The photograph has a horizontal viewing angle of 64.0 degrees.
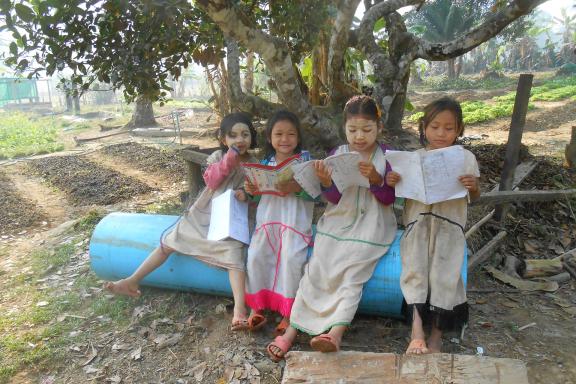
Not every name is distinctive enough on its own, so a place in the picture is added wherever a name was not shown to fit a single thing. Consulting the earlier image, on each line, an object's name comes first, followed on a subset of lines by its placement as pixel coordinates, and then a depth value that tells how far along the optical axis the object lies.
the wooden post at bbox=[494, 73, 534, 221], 4.13
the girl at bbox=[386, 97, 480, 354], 2.65
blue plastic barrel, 2.97
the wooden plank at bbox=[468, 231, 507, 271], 3.69
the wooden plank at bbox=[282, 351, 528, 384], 2.20
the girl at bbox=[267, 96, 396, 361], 2.68
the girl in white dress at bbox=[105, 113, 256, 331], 3.13
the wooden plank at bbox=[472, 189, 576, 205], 4.10
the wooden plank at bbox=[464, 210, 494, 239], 3.94
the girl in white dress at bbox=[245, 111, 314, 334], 2.97
